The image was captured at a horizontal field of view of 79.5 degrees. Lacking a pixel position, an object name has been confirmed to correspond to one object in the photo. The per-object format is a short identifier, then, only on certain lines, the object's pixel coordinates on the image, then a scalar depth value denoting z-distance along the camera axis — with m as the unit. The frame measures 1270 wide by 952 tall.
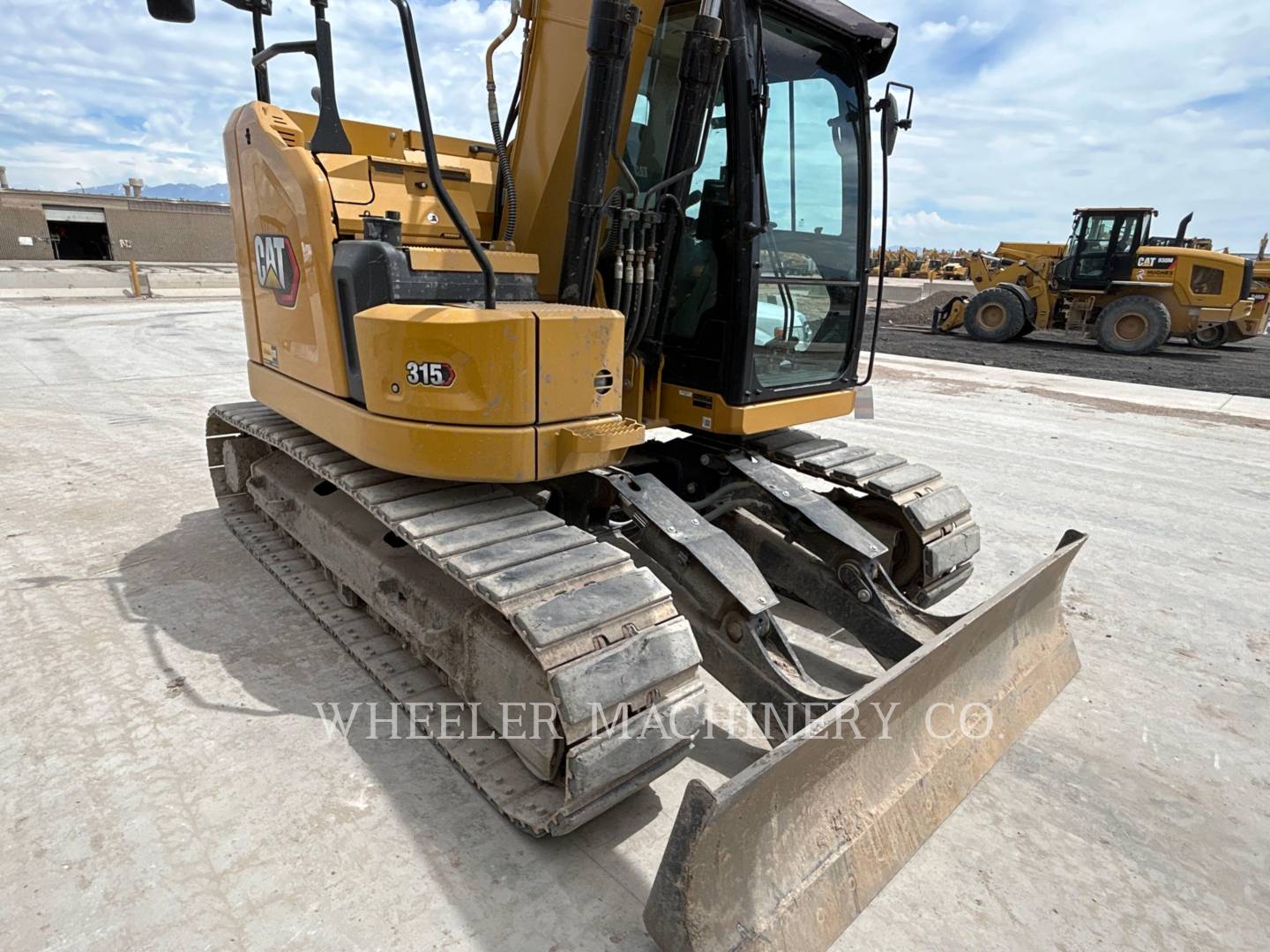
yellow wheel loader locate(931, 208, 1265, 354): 15.97
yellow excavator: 2.22
